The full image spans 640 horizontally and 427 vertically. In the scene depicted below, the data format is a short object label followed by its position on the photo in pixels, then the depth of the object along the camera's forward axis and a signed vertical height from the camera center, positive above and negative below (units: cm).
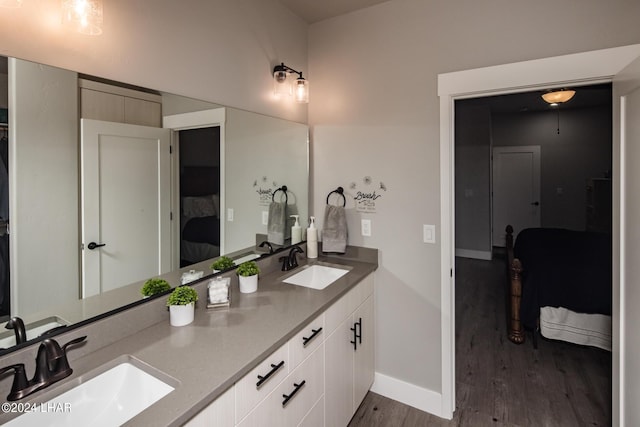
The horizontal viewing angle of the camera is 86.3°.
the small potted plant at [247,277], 175 -35
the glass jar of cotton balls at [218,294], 155 -39
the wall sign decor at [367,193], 228 +10
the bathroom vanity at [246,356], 99 -50
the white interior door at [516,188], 632 +37
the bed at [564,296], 265 -72
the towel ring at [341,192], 241 +12
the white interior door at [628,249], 148 -19
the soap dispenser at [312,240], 238 -22
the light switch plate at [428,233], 211 -16
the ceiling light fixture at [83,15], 115 +67
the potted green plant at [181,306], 136 -39
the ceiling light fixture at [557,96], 363 +120
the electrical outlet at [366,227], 234 -13
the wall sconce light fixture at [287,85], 219 +83
